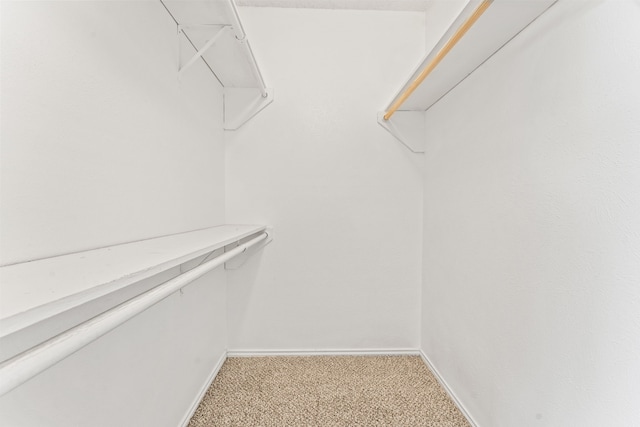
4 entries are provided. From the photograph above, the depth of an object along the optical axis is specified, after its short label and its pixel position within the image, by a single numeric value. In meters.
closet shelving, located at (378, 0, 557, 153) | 0.95
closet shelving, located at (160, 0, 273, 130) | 1.15
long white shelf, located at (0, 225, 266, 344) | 0.34
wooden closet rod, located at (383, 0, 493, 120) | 0.88
